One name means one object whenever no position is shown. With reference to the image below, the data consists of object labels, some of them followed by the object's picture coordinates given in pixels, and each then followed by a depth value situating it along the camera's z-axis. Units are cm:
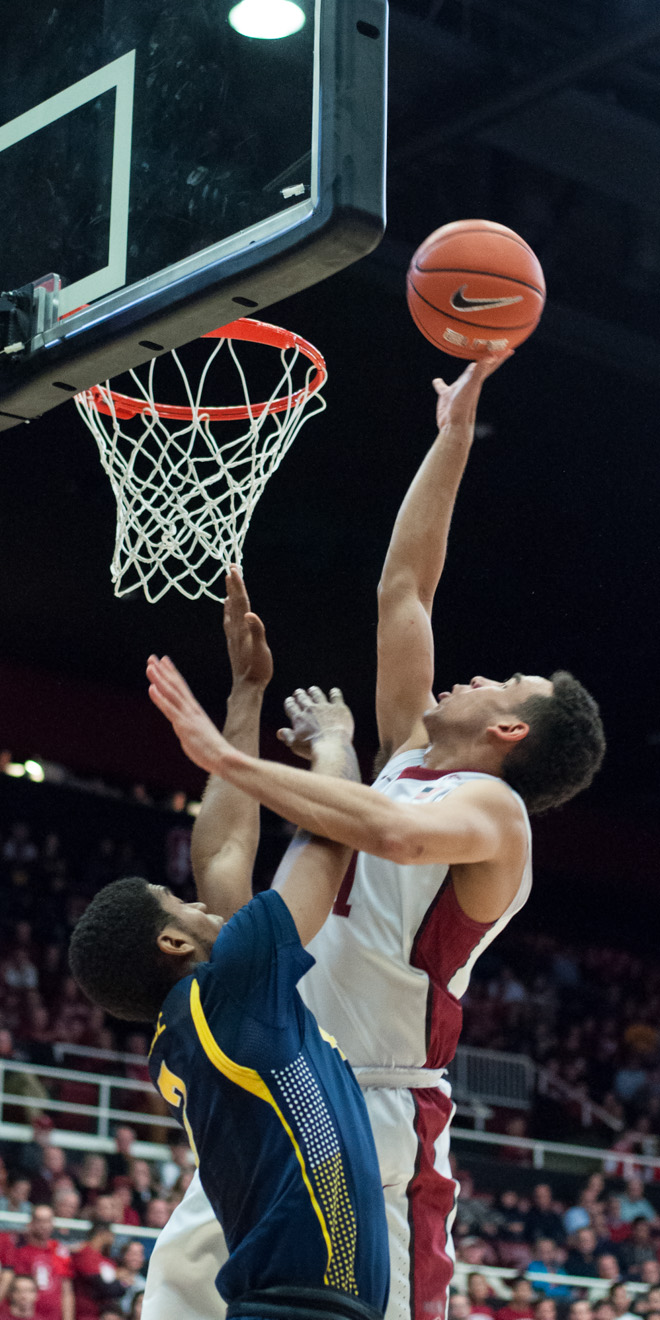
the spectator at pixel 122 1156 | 941
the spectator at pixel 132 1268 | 785
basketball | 379
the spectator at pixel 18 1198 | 846
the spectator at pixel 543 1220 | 1102
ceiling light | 296
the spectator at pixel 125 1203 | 870
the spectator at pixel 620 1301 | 941
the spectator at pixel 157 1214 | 873
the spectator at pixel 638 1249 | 1072
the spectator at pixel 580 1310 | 923
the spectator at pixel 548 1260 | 1030
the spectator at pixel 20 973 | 1230
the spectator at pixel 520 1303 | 912
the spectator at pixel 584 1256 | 1051
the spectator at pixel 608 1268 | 1039
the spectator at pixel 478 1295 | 891
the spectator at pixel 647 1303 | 945
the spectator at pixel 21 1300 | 736
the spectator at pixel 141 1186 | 896
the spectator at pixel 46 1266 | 757
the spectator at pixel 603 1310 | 930
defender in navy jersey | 245
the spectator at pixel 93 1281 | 768
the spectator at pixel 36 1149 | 898
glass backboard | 279
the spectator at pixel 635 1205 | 1188
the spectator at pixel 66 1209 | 848
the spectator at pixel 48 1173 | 869
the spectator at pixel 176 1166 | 962
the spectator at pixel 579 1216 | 1130
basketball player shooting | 302
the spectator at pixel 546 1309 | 911
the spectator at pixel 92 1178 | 885
